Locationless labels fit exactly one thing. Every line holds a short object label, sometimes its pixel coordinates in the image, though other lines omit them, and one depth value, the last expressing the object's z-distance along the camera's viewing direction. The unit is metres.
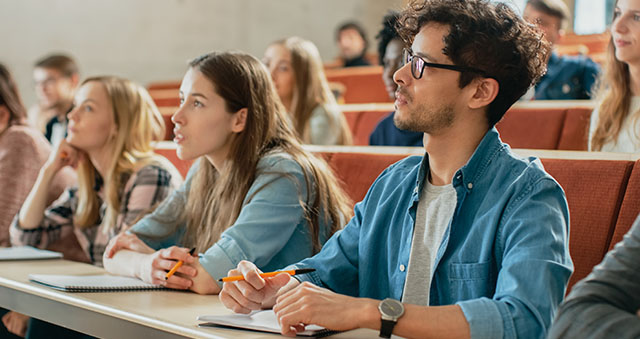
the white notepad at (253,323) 1.24
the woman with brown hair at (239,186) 1.83
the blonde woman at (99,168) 2.43
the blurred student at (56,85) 4.55
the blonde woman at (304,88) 3.41
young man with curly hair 1.16
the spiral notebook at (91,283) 1.62
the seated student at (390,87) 2.96
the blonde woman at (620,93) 2.31
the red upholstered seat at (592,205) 1.53
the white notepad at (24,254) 2.13
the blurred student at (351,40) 6.79
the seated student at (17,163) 2.79
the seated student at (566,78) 3.75
